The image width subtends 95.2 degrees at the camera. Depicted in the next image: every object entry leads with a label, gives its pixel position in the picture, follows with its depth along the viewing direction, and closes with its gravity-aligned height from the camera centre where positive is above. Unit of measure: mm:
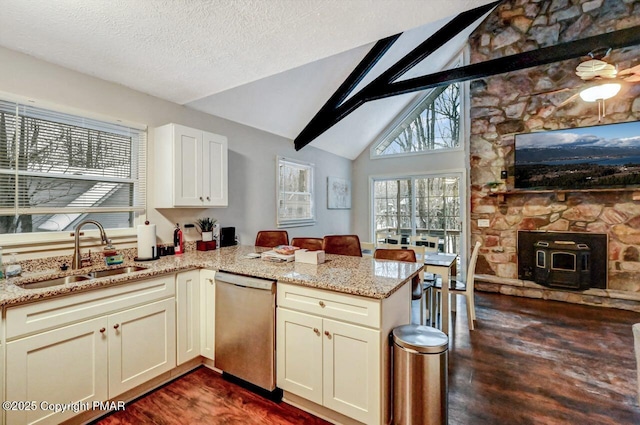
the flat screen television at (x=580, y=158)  3895 +766
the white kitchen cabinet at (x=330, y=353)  1646 -858
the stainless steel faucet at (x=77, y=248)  2197 -257
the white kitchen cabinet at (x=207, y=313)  2373 -817
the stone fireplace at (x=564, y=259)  4057 -694
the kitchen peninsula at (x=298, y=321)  1617 -664
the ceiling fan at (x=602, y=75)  2529 +1253
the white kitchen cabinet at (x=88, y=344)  1553 -806
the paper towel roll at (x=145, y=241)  2561 -244
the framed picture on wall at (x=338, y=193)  5637 +387
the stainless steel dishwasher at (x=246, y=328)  2014 -838
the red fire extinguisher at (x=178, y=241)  2906 -277
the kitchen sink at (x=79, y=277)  1919 -458
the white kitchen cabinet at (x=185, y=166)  2723 +459
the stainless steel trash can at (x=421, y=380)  1578 -918
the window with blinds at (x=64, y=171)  2049 +347
